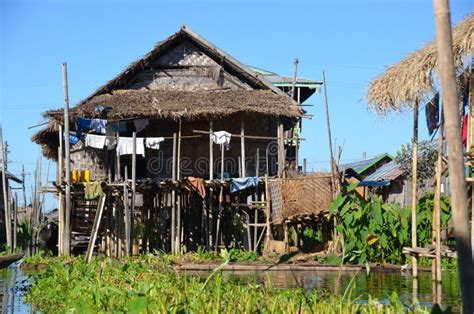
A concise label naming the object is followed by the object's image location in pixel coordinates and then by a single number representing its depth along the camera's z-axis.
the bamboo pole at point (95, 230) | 16.81
